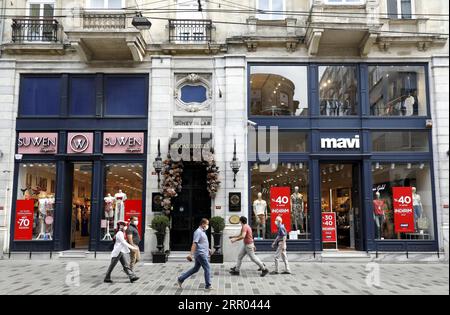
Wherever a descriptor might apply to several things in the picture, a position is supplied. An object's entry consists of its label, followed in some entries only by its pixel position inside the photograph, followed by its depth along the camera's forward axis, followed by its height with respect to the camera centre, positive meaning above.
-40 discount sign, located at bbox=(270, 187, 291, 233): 15.59 +0.16
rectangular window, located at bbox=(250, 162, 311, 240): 15.55 +0.60
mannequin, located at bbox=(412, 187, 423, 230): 15.49 +0.13
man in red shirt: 12.14 -1.08
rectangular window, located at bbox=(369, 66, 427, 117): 16.11 +4.46
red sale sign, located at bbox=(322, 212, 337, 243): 15.55 -0.70
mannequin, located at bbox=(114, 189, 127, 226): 15.68 +0.12
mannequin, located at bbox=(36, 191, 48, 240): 15.59 -0.08
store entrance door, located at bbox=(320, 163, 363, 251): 15.82 +0.40
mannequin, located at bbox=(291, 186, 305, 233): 15.56 -0.06
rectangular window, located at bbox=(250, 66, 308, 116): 16.16 +4.45
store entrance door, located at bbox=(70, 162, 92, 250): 16.11 +0.14
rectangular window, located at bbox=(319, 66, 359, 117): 16.17 +4.47
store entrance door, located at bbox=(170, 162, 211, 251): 15.80 +0.08
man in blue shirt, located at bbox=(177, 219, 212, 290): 10.10 -1.09
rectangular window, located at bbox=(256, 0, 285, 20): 16.52 +7.74
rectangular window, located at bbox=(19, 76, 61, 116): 16.12 +4.23
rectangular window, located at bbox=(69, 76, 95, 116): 16.12 +4.24
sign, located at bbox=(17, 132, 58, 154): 15.84 +2.37
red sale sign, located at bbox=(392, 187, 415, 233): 15.41 -0.01
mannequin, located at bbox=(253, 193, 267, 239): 15.58 -0.10
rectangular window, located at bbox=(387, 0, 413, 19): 16.45 +7.71
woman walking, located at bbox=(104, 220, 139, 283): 11.01 -1.17
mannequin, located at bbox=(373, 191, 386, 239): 15.39 -0.12
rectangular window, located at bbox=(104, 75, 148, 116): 16.17 +4.28
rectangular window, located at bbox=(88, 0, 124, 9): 16.61 +7.88
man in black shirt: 11.95 -0.82
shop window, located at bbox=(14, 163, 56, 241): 15.53 +0.24
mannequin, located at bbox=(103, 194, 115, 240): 15.70 +0.03
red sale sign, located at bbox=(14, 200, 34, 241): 15.48 -0.48
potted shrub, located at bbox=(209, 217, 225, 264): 14.67 -0.86
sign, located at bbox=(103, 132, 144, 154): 15.86 +2.42
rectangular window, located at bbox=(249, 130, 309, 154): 15.91 +2.52
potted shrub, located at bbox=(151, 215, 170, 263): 14.56 -0.81
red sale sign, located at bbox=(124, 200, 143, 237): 15.59 +0.00
